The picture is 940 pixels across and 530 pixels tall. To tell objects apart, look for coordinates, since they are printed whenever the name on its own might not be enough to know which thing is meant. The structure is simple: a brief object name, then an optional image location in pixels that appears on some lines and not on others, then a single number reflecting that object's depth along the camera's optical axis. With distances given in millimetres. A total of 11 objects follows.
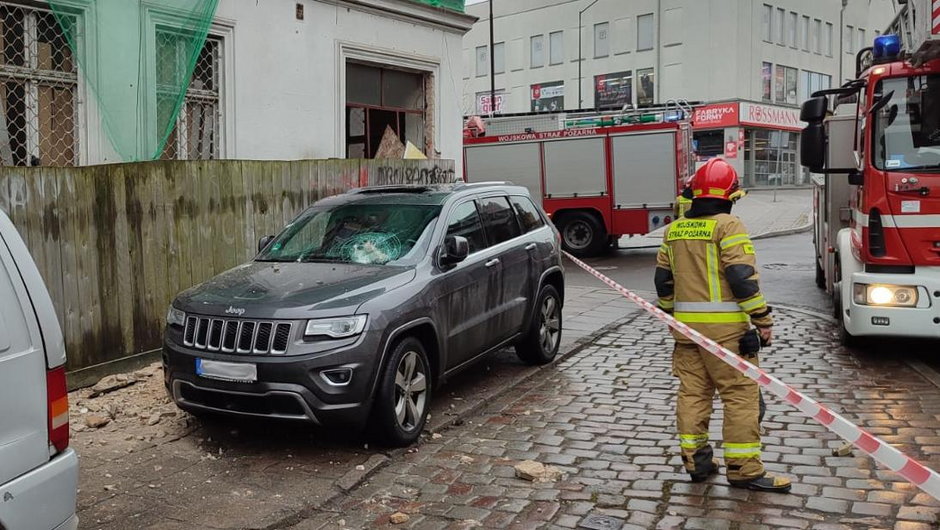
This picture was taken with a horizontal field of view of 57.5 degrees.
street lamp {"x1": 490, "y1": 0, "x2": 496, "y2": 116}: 24662
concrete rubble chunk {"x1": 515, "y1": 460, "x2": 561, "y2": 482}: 4887
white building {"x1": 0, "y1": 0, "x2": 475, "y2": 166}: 8062
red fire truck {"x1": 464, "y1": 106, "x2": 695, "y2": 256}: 17078
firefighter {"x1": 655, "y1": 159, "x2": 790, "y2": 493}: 4566
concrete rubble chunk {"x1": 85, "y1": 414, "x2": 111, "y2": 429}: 5879
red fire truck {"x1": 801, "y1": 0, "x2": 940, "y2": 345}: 6758
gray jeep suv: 5023
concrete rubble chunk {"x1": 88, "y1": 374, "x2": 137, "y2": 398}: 6648
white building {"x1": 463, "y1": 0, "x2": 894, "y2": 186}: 44812
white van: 2727
